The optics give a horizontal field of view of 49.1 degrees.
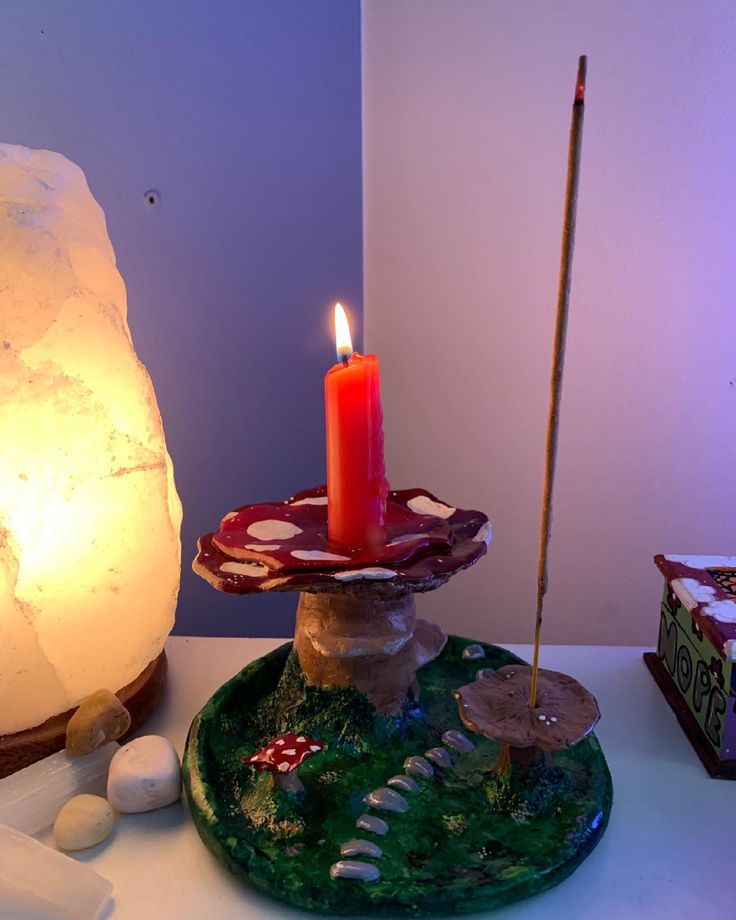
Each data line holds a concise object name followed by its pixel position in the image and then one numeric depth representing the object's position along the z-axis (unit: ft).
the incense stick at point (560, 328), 1.26
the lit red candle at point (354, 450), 1.59
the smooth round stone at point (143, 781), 1.66
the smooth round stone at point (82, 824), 1.58
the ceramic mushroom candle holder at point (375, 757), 1.42
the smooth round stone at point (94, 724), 1.72
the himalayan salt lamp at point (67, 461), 1.61
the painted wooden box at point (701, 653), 1.76
